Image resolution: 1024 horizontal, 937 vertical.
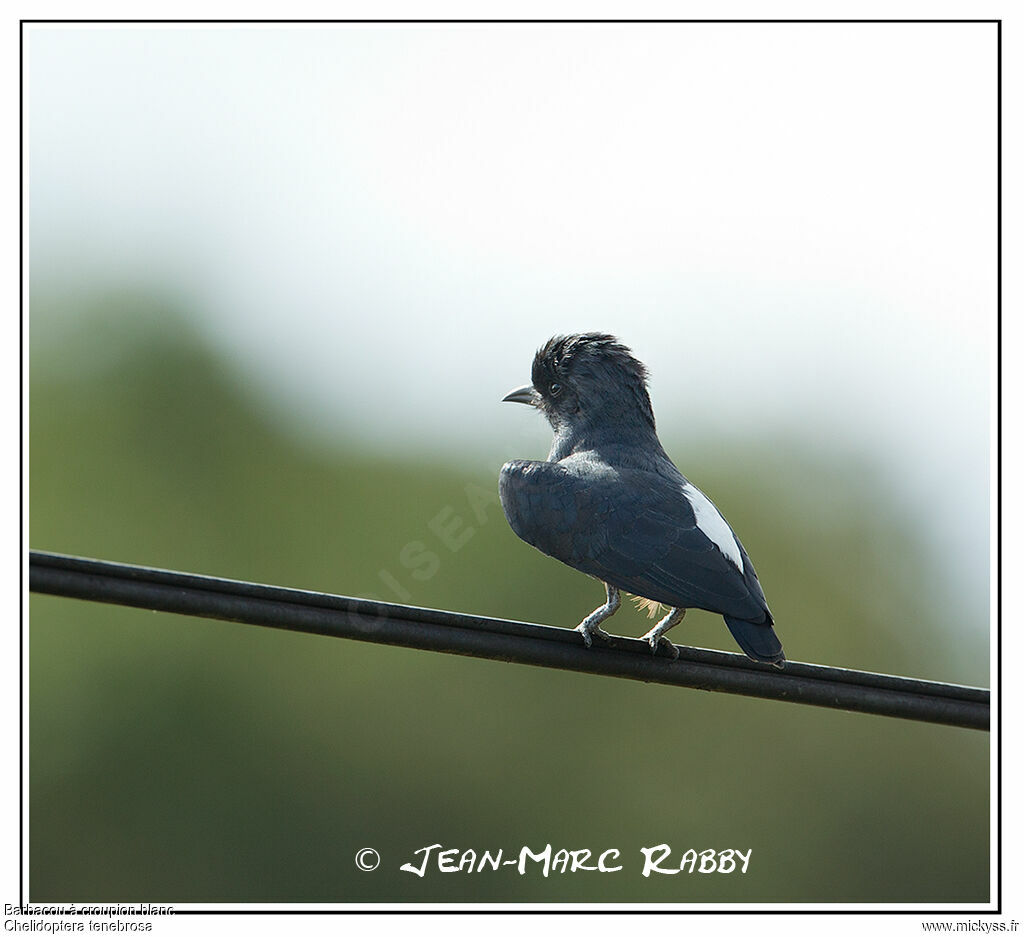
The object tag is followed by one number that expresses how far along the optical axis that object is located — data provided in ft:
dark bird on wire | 34.22
